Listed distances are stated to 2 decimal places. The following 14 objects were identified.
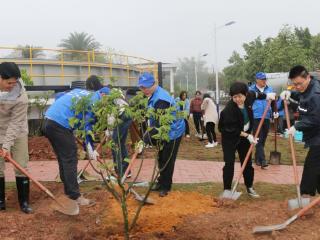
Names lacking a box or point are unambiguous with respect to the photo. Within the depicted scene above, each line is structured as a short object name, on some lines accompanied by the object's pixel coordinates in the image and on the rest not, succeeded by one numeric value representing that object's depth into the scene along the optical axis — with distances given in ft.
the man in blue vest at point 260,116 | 27.76
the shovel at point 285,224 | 14.20
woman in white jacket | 40.19
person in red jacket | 48.27
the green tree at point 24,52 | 67.85
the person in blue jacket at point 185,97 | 46.91
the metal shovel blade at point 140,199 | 18.09
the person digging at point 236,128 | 18.97
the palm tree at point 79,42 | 164.45
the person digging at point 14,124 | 16.89
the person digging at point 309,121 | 16.29
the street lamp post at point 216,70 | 89.56
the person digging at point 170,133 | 18.92
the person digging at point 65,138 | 16.96
